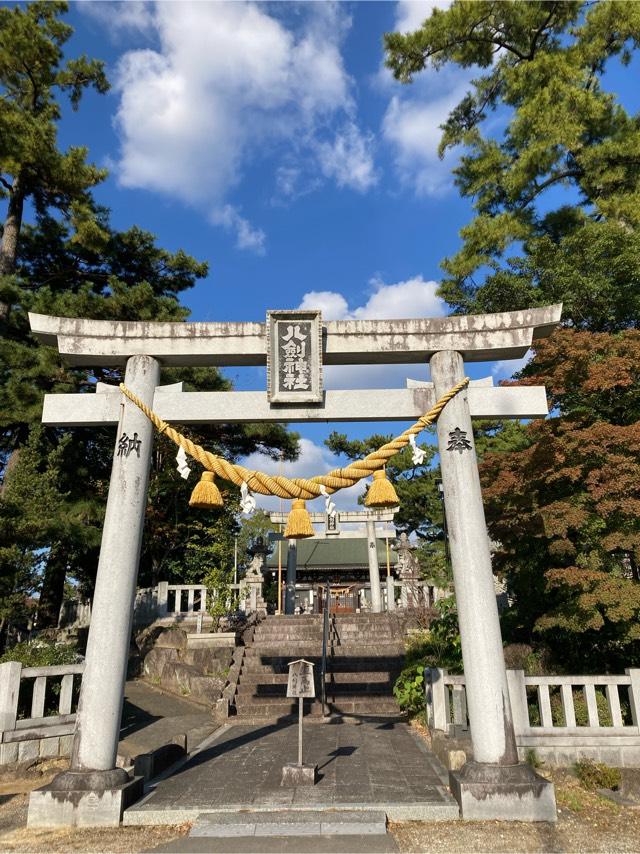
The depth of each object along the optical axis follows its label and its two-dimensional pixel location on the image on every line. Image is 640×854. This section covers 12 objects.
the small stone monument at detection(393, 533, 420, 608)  17.92
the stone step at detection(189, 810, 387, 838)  4.56
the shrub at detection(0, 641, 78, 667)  8.62
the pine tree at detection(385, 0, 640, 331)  11.53
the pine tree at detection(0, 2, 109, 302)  12.95
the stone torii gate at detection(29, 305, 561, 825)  5.62
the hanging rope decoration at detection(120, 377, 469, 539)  5.97
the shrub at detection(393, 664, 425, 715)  9.70
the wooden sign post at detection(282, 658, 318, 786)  6.27
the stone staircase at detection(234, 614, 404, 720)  10.70
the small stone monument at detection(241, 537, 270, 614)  15.97
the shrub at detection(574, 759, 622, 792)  5.79
